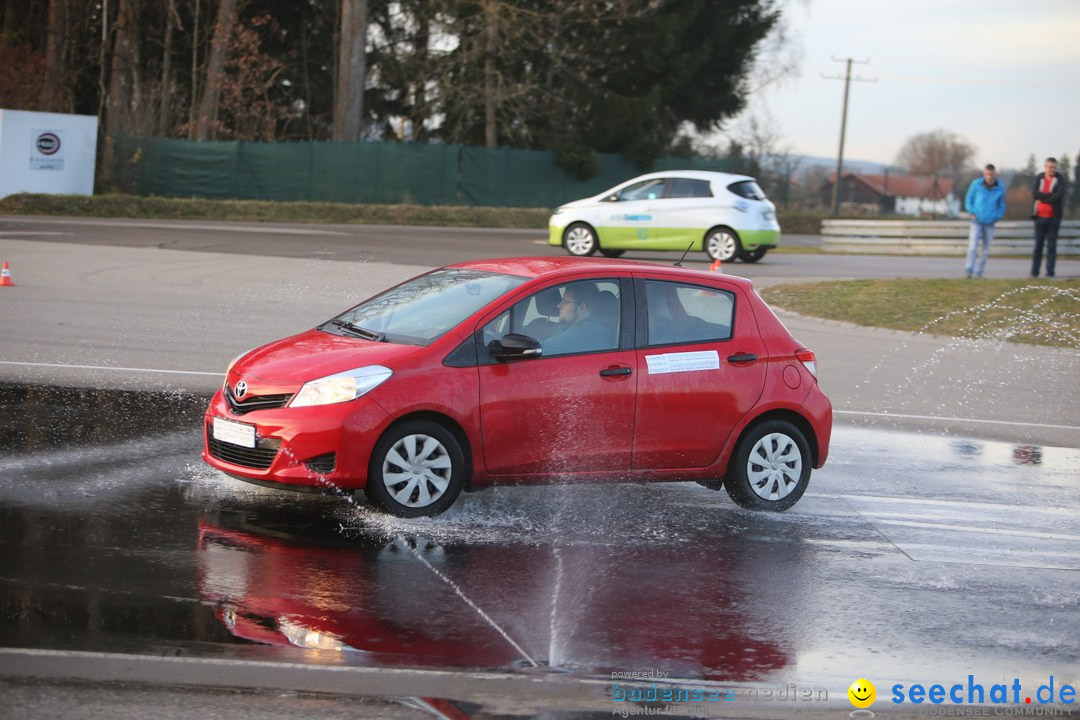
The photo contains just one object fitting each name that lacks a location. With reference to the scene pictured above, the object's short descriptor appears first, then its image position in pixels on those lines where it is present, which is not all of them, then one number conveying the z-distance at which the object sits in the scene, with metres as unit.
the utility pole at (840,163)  62.97
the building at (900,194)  81.32
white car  26.41
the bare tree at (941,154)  114.81
